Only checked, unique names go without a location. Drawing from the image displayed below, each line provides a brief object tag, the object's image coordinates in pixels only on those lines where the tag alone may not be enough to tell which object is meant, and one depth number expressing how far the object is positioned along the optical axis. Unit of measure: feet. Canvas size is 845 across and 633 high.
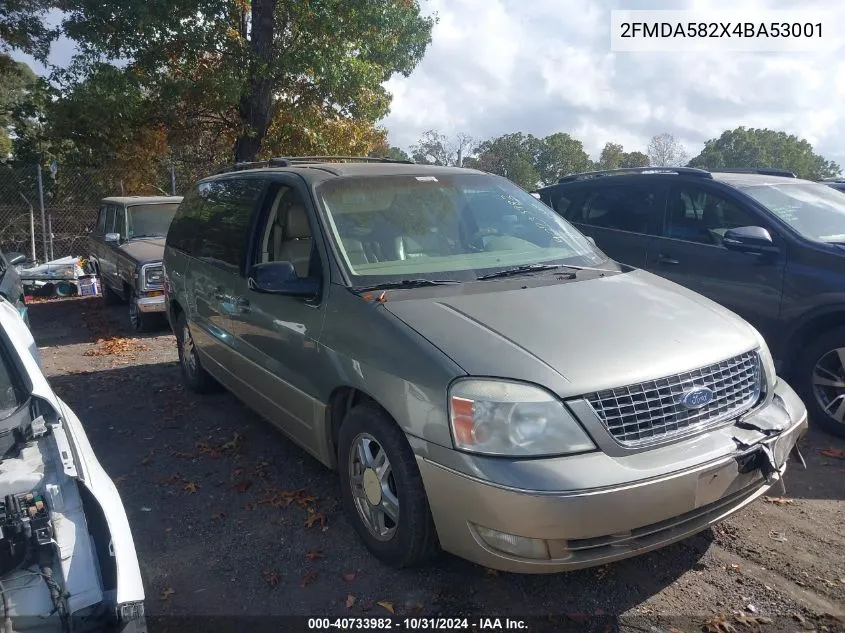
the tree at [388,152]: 74.79
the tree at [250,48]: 36.78
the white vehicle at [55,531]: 6.85
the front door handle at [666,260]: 19.53
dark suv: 15.99
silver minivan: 8.73
